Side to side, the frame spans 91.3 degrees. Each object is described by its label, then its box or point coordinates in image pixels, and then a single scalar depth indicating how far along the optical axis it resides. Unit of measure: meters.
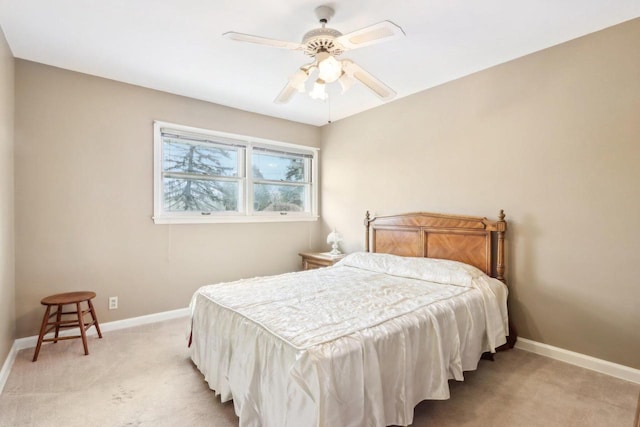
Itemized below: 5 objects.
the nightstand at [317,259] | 4.04
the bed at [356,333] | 1.42
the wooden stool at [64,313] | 2.60
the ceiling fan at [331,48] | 1.80
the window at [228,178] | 3.63
